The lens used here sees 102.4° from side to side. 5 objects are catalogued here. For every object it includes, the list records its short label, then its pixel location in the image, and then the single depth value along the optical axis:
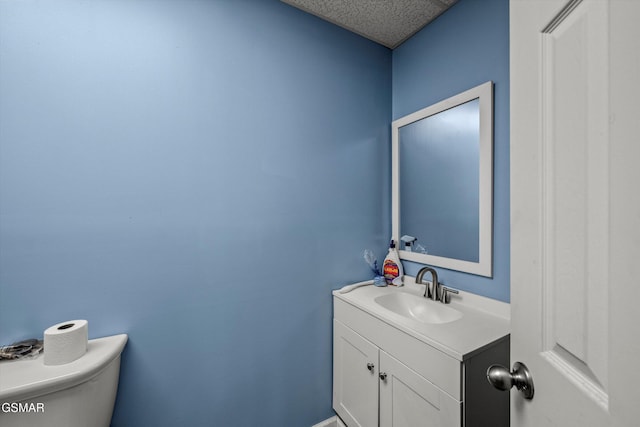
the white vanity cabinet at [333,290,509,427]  0.85
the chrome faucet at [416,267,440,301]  1.33
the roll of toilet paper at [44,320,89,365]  0.79
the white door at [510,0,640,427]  0.30
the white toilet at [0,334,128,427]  0.72
